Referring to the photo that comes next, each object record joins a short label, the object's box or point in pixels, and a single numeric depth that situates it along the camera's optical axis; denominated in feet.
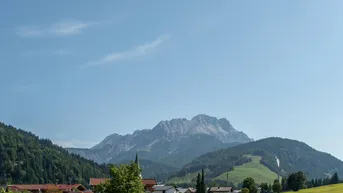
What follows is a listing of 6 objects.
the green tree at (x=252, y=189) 644.77
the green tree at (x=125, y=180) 238.07
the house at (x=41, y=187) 515.50
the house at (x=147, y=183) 598.59
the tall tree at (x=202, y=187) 535.19
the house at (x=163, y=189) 632.50
